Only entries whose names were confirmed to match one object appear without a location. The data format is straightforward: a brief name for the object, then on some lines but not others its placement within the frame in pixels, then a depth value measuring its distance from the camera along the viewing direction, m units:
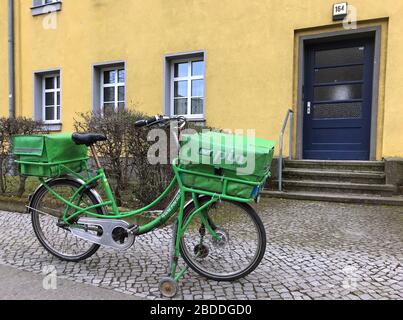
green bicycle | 2.84
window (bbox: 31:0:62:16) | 10.37
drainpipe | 11.14
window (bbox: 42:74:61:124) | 11.03
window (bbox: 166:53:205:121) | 8.73
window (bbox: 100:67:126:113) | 9.79
